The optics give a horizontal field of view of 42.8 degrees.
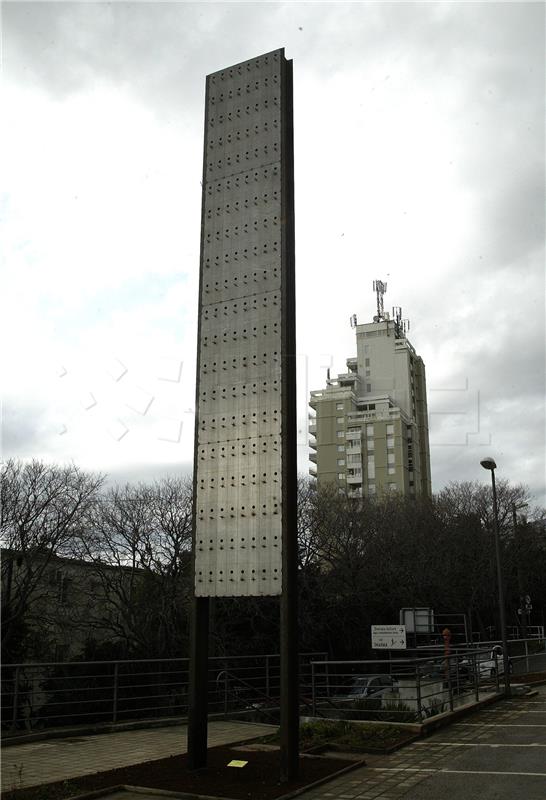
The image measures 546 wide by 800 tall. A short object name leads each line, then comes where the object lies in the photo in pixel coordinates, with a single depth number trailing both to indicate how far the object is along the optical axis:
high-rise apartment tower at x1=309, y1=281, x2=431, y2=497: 83.12
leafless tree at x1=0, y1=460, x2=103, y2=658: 24.41
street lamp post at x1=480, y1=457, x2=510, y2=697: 17.06
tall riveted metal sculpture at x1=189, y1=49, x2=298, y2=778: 8.05
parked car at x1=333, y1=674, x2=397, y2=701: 15.73
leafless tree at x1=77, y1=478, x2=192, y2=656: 27.06
